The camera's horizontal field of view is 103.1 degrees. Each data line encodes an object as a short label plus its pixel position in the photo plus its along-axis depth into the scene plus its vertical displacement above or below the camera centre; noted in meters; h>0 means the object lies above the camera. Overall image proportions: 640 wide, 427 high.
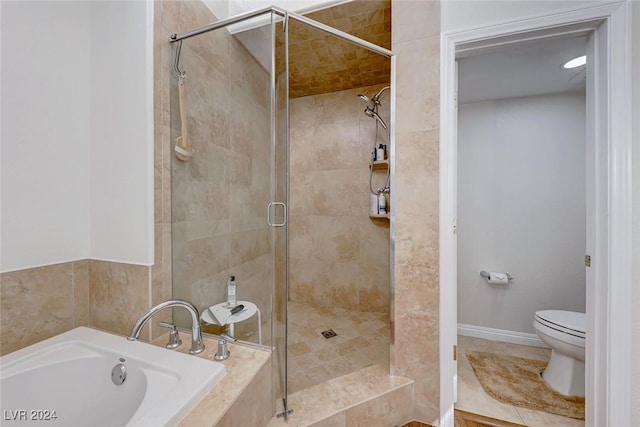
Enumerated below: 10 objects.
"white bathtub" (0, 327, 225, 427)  0.88 -0.62
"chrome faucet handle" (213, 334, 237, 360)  1.09 -0.60
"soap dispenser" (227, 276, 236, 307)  1.43 -0.44
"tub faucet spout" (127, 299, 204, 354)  0.93 -0.47
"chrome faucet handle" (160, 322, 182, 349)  1.18 -0.59
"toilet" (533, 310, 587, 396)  1.54 -0.86
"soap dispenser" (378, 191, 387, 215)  2.33 +0.07
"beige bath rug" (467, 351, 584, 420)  1.47 -1.13
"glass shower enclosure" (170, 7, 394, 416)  1.32 +0.24
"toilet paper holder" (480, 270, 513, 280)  2.26 -0.57
